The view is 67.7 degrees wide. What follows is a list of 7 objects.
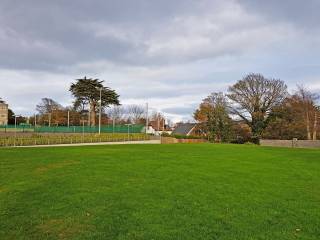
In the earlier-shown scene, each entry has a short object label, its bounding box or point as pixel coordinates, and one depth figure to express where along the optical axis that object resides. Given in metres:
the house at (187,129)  56.97
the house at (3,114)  73.72
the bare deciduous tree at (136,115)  78.40
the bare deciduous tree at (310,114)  36.39
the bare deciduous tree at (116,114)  74.66
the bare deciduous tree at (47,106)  74.34
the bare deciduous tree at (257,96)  39.20
